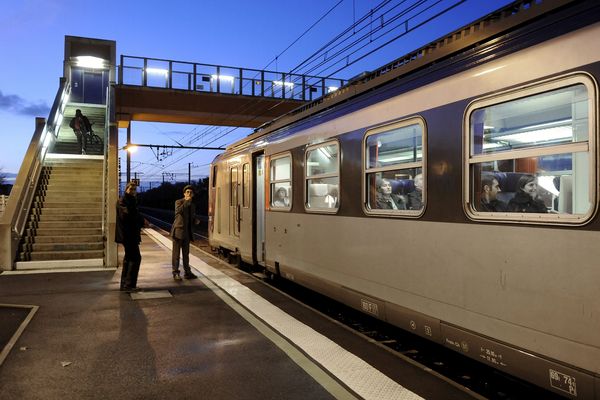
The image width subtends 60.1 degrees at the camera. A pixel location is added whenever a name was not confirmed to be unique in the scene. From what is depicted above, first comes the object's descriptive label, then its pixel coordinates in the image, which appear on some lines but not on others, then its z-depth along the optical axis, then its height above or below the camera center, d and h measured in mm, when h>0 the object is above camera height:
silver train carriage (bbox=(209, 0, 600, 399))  3398 +86
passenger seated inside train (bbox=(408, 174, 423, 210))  4980 +82
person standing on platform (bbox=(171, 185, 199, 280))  10023 -527
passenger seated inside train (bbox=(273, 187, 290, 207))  8375 +99
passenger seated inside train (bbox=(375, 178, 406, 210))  5340 +66
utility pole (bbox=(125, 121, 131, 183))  33156 +3215
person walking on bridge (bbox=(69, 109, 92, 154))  18625 +2725
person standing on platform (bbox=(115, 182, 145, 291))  8445 -493
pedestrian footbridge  11711 +2275
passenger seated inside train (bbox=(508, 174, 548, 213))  3760 +47
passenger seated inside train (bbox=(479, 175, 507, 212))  4062 +68
